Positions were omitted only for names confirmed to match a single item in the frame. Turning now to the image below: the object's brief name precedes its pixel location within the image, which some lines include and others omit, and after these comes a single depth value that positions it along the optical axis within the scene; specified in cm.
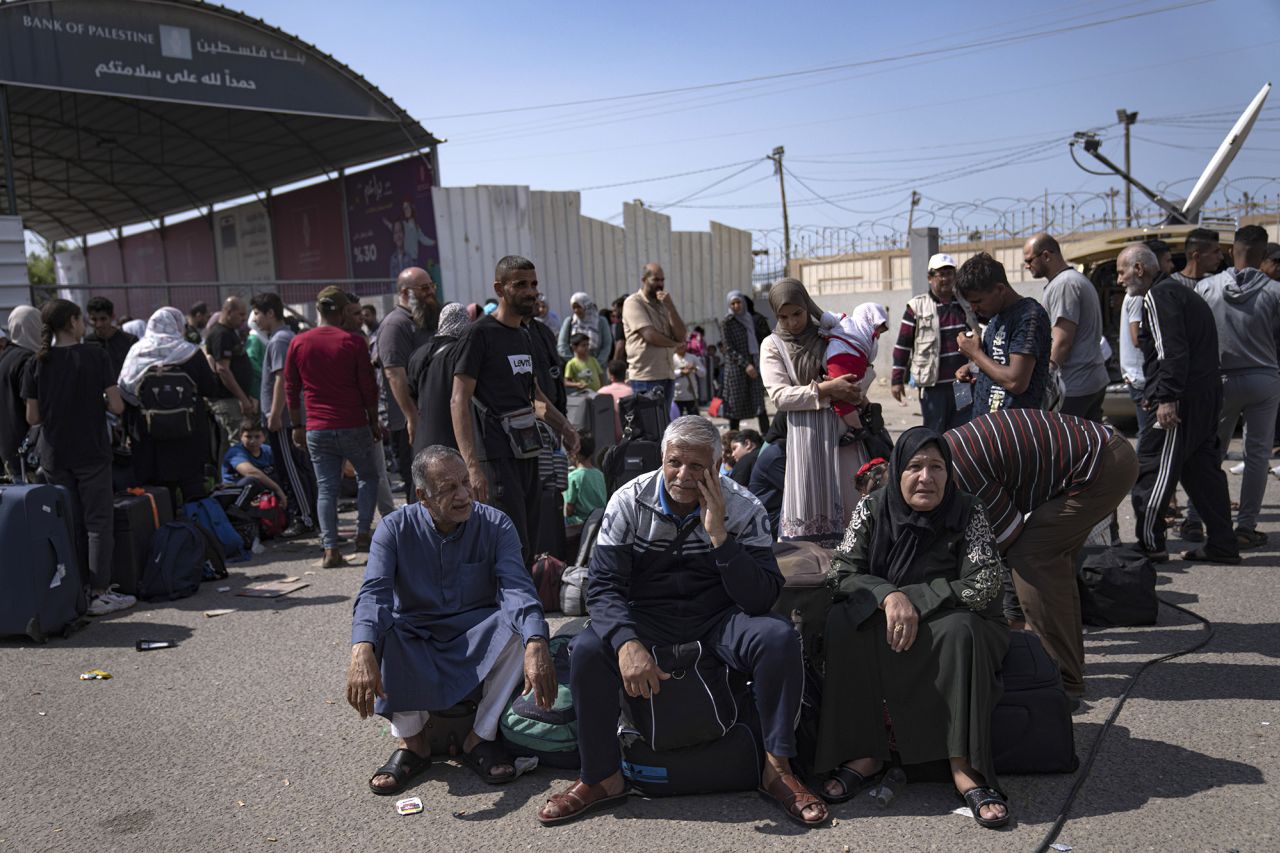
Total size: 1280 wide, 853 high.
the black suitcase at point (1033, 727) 374
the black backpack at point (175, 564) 689
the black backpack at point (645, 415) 823
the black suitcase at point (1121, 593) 538
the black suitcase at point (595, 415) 904
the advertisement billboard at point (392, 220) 1745
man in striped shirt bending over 430
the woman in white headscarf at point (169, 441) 778
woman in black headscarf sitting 360
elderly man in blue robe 392
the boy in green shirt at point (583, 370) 1040
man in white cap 704
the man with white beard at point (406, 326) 698
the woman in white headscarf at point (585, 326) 1127
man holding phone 510
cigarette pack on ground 377
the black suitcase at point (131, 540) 685
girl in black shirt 632
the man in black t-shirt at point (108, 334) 841
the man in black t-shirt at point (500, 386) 524
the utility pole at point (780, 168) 4022
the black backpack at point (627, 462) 719
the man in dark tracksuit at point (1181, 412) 620
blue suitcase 579
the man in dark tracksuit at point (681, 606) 364
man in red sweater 733
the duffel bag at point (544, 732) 404
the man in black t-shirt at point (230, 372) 898
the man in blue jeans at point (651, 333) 895
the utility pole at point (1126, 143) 3170
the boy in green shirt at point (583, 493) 713
